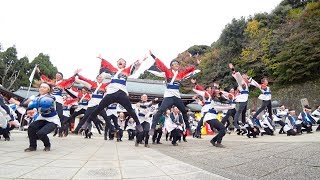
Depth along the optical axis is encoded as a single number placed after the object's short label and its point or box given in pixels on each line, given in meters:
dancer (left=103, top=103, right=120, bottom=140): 10.85
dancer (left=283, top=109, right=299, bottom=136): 10.51
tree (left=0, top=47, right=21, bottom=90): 34.94
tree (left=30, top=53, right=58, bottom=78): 36.81
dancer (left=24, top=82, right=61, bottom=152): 5.63
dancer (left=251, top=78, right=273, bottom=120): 10.93
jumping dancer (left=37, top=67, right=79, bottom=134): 10.17
